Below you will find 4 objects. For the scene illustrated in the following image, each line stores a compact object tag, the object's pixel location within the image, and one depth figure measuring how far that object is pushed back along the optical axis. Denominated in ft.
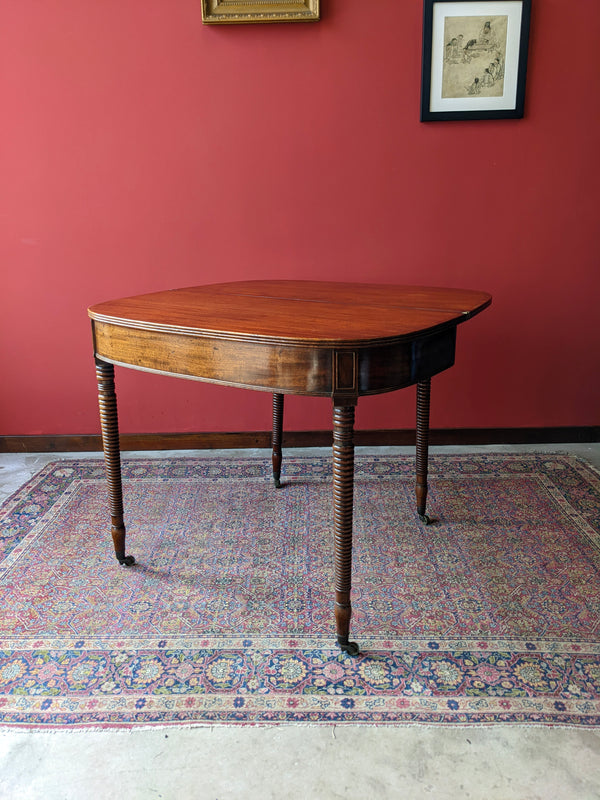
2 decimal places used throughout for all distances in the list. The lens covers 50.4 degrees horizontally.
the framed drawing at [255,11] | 9.05
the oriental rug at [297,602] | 5.16
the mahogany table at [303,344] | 4.95
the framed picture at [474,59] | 9.11
